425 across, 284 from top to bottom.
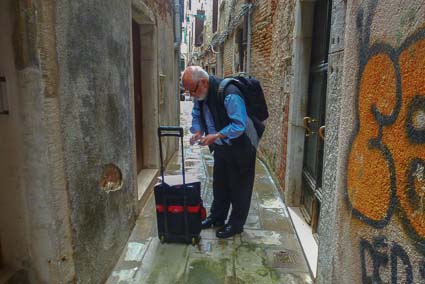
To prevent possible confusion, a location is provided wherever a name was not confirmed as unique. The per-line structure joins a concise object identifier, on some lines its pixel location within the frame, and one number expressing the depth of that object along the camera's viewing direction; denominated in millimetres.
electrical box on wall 1703
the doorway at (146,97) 4473
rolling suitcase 2939
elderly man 2730
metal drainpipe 7301
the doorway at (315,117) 3082
